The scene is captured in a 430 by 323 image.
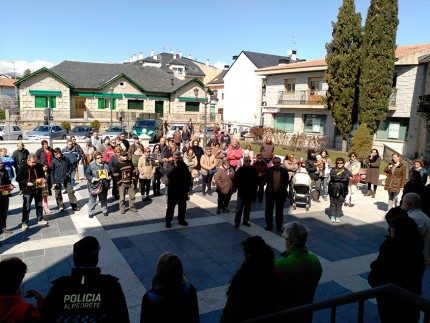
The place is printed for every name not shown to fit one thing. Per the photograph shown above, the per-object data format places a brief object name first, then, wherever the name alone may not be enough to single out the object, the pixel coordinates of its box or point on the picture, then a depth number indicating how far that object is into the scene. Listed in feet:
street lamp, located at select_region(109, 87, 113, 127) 130.50
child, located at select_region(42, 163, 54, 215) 29.30
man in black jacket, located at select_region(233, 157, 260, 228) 28.99
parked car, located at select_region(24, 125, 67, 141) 85.25
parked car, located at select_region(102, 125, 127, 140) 94.43
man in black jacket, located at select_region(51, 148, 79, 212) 31.81
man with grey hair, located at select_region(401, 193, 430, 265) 16.48
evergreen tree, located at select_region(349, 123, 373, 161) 65.31
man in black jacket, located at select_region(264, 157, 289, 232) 27.91
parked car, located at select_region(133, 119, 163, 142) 95.71
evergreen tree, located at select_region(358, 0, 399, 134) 78.54
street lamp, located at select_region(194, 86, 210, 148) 65.77
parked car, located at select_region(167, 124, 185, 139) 101.24
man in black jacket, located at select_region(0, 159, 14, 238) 24.58
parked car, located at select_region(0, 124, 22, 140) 83.51
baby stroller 35.29
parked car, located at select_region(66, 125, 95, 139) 91.85
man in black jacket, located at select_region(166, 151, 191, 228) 28.76
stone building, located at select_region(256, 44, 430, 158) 81.92
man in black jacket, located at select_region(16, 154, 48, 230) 26.66
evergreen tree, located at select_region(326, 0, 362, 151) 83.92
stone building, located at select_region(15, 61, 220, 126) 128.16
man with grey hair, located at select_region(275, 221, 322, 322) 11.59
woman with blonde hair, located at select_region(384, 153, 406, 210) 33.12
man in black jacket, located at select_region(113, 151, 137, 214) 31.24
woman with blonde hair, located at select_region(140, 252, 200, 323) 9.09
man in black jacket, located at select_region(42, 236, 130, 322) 8.47
